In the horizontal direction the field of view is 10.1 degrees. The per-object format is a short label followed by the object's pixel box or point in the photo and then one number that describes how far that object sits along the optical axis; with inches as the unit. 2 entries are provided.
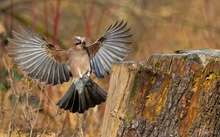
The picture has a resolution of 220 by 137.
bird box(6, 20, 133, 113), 370.3
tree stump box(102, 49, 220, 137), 291.3
